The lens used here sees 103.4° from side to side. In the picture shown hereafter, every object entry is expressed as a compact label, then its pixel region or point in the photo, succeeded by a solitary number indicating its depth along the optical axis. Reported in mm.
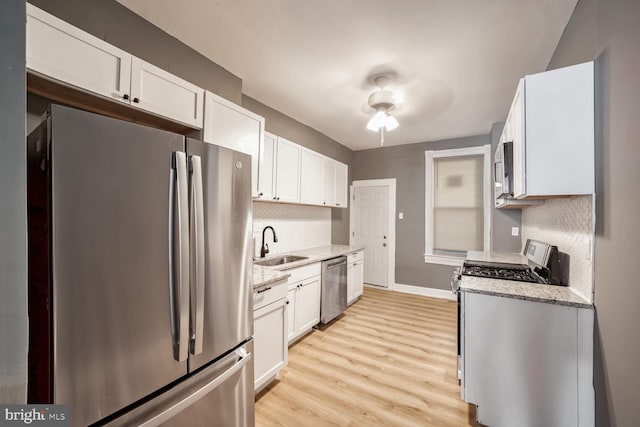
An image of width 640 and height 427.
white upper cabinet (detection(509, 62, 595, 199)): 1363
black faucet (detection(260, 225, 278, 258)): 3039
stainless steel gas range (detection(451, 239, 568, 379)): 1818
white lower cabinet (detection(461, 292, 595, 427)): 1378
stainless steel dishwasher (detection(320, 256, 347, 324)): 3096
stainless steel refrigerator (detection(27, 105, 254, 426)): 845
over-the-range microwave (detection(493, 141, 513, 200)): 1866
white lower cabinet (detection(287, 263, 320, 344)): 2619
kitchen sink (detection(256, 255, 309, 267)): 2965
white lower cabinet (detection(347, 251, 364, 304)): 3758
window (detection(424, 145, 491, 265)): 4164
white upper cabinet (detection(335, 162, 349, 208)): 4215
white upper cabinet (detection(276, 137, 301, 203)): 2992
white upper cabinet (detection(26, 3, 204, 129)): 1168
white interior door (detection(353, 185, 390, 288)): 4915
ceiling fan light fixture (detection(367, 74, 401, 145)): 2617
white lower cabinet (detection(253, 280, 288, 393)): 1873
